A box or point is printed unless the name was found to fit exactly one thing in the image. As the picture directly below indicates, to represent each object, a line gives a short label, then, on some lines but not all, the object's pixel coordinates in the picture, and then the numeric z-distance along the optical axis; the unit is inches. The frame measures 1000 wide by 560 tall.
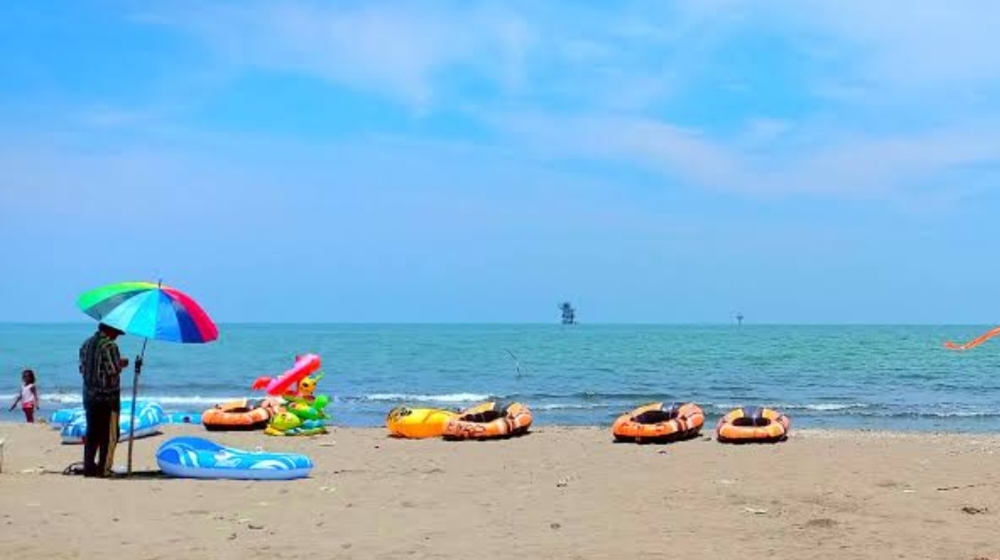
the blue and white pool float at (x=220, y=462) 422.3
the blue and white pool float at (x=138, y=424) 608.7
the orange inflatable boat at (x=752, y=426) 628.7
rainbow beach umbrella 395.9
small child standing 818.8
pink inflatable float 683.4
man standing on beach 412.5
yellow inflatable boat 669.9
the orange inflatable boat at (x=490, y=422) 650.2
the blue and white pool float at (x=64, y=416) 707.4
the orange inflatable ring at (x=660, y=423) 633.0
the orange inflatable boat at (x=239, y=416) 693.3
